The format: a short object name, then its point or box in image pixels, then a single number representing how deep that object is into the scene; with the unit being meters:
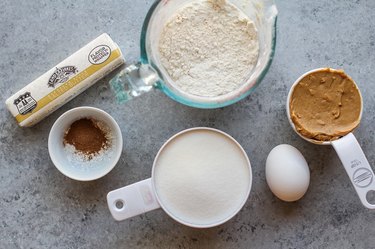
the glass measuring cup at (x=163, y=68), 1.00
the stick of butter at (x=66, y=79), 1.09
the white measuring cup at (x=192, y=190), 1.05
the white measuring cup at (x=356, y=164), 1.05
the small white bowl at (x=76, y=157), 1.09
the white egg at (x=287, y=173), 1.05
